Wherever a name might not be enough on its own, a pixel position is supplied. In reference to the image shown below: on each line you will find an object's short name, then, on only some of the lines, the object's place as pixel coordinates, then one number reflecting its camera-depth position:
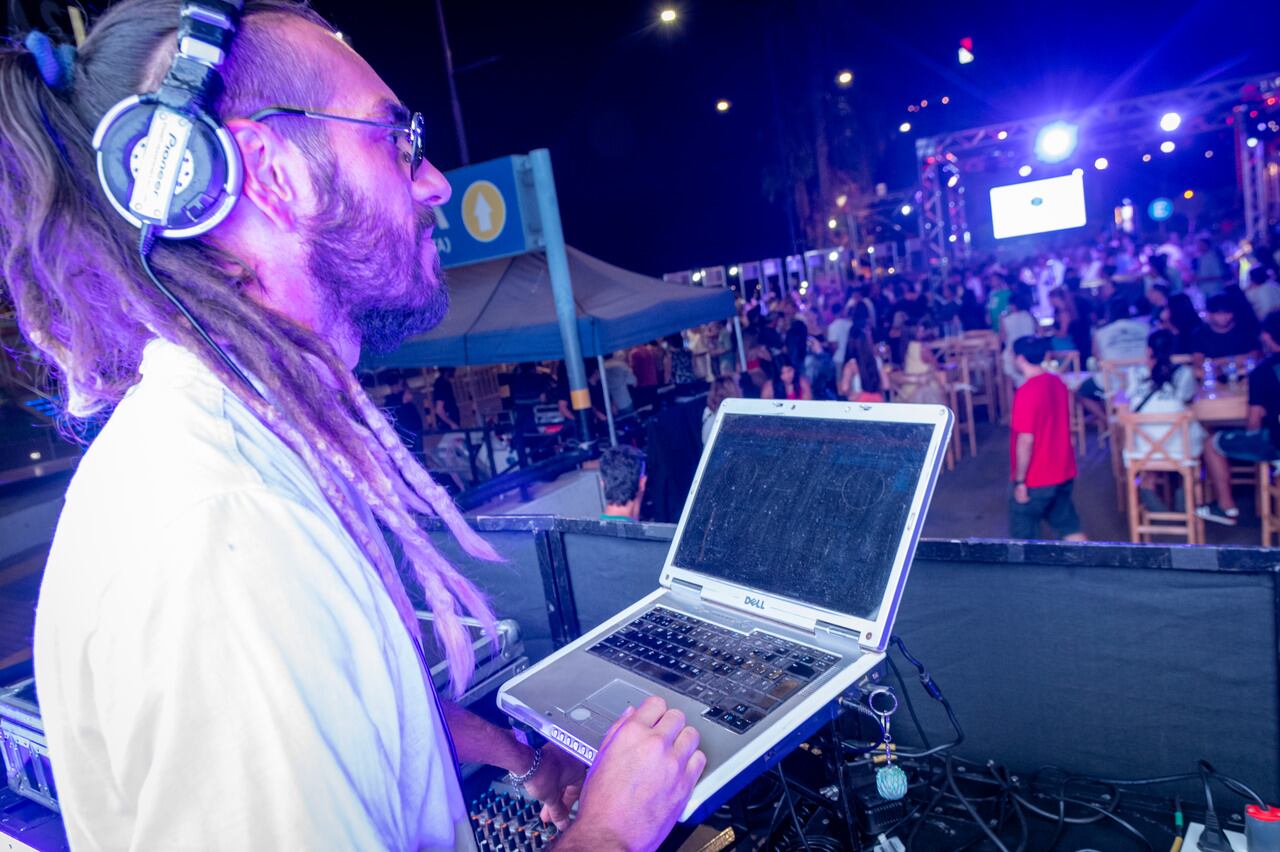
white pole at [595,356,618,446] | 5.42
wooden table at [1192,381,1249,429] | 5.45
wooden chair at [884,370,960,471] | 7.62
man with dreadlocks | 0.63
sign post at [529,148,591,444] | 4.38
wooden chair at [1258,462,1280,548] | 5.04
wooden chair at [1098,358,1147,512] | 6.20
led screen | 16.03
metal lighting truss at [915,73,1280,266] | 16.06
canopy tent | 5.58
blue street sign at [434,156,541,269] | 4.57
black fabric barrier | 1.25
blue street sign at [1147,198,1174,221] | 25.39
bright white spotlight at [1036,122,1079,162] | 15.63
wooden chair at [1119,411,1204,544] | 5.17
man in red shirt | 4.66
